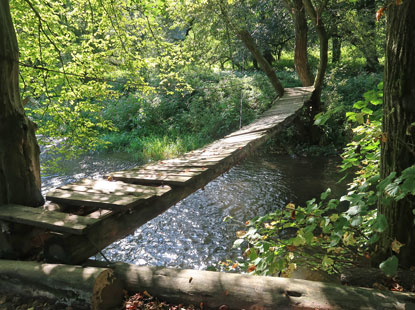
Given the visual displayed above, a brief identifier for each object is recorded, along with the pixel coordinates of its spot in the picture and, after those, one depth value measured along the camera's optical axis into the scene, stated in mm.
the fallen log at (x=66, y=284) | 1594
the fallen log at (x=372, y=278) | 1809
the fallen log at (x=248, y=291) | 1461
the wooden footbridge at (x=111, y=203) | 1888
